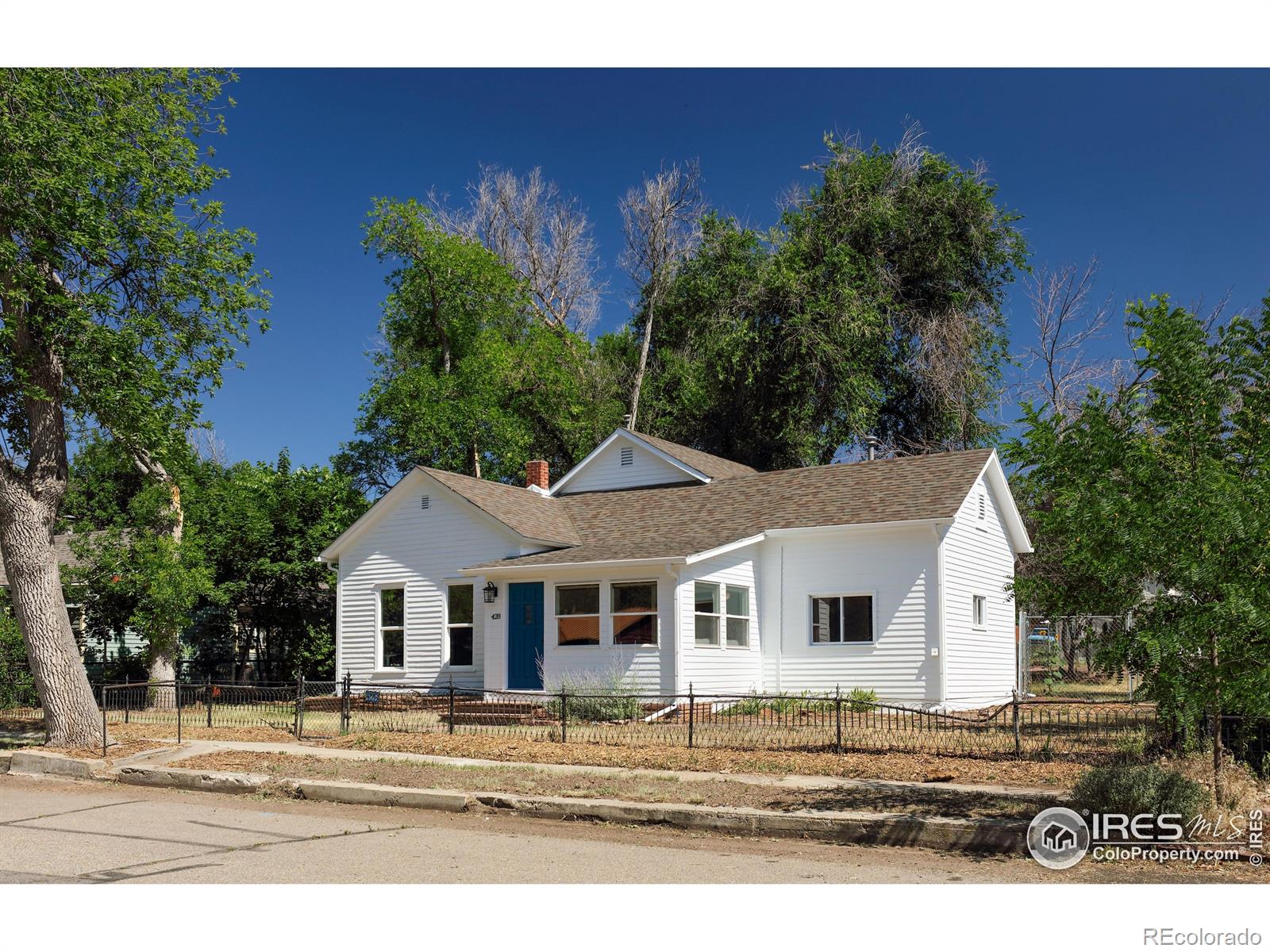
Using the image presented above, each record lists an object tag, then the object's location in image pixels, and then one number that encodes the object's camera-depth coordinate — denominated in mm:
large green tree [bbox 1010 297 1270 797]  8477
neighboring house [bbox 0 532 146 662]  28922
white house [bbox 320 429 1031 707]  21250
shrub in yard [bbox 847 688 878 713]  20984
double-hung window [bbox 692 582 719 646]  21359
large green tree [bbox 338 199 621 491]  38125
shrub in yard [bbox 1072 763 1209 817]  9016
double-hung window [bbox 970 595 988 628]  23327
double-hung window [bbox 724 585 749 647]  22500
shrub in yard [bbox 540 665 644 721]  19016
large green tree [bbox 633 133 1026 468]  36469
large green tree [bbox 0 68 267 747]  15406
